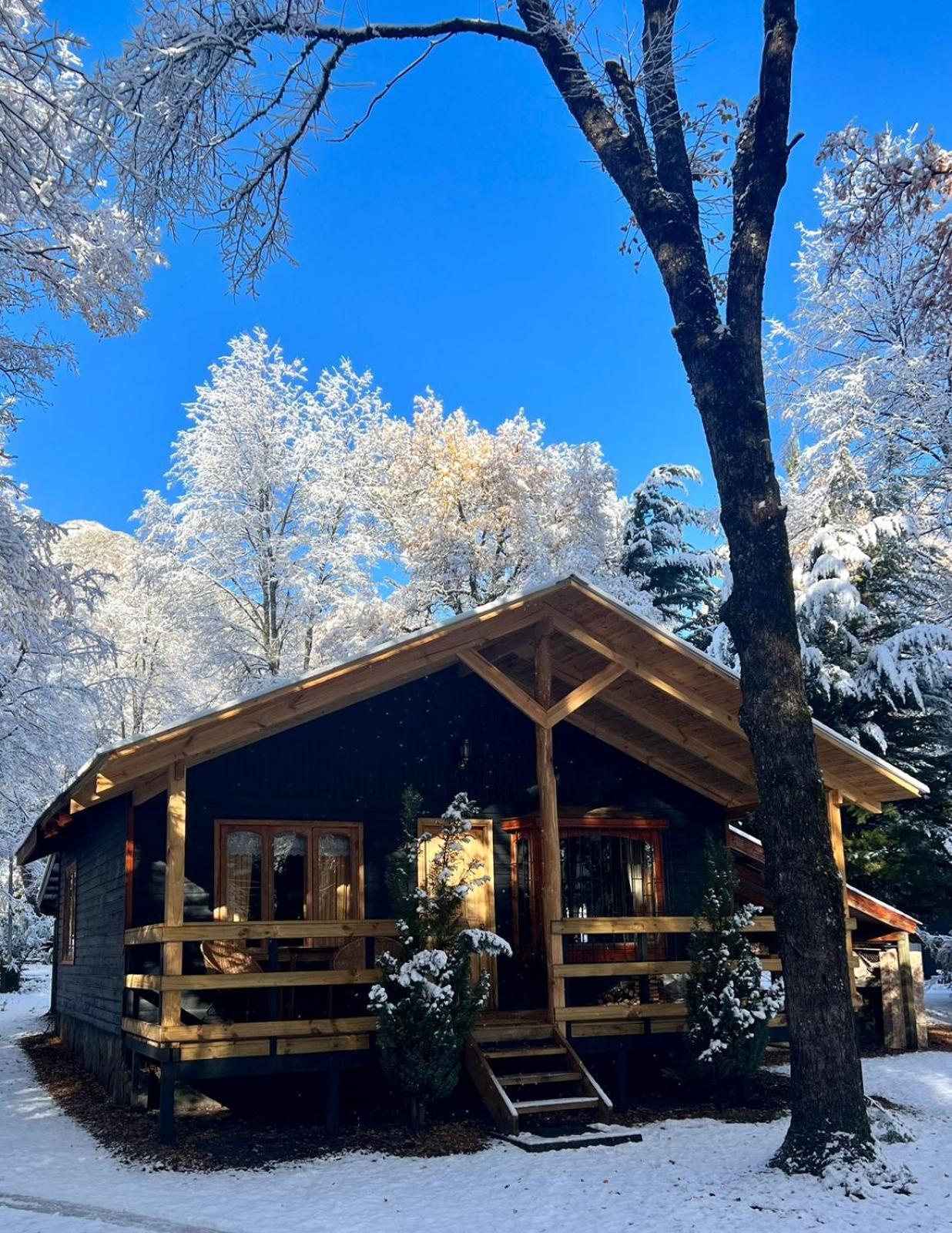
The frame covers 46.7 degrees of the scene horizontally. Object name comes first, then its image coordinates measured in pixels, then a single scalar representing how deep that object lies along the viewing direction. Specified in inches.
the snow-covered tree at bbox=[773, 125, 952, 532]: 619.2
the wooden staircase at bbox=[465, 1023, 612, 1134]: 360.5
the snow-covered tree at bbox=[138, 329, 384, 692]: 953.5
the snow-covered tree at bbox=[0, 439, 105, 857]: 357.1
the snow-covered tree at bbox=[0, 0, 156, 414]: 309.3
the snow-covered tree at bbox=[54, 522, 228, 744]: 953.5
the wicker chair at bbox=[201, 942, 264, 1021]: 388.8
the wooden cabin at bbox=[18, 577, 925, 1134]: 365.1
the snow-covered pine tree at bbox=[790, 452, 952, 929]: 665.6
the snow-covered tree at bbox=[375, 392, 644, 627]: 993.5
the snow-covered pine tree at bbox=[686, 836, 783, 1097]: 393.4
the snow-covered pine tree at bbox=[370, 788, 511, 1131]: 351.9
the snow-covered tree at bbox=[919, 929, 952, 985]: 679.7
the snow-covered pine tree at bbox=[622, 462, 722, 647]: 1003.9
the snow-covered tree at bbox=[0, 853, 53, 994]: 1061.8
